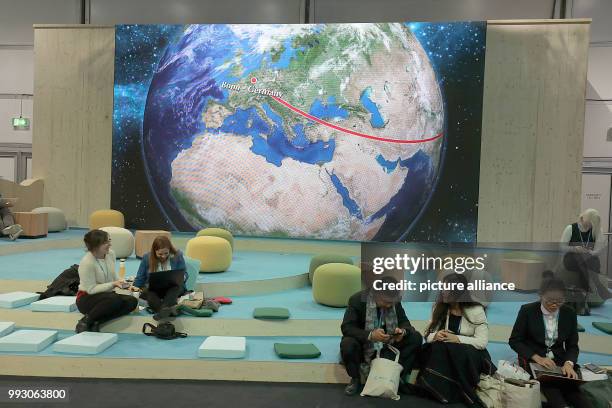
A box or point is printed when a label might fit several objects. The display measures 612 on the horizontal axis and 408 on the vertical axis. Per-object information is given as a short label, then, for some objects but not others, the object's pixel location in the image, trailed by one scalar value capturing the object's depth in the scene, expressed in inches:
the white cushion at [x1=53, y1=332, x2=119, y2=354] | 188.9
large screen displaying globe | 413.1
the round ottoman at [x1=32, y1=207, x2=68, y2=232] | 422.0
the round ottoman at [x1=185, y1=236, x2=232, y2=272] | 295.7
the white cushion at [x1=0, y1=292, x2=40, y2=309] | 227.3
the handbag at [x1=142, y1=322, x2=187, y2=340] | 210.7
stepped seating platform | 184.4
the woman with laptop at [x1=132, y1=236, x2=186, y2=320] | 217.2
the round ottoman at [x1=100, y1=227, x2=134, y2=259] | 324.8
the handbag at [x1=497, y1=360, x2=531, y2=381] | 164.4
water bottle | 251.2
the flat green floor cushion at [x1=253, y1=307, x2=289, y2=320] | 227.9
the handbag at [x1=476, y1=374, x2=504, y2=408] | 162.6
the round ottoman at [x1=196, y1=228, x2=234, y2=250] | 345.1
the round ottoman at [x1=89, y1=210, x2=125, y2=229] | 411.2
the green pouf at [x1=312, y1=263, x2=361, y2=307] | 254.1
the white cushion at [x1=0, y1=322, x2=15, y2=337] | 206.8
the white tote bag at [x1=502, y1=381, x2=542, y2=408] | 156.3
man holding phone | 175.0
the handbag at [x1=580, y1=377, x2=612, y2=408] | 154.6
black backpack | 242.1
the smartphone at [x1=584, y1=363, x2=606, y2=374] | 172.5
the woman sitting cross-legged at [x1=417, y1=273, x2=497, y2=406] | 169.5
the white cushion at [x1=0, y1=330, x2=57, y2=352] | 189.9
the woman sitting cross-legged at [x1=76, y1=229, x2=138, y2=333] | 203.6
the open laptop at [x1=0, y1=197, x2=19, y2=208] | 370.3
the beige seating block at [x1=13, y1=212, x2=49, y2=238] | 380.8
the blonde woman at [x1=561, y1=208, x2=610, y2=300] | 179.5
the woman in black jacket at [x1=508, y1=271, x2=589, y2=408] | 167.8
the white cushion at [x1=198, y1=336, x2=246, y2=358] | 189.5
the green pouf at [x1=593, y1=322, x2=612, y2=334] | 230.3
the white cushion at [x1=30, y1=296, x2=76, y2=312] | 222.8
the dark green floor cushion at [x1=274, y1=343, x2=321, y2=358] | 194.7
